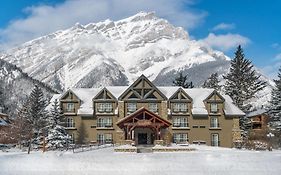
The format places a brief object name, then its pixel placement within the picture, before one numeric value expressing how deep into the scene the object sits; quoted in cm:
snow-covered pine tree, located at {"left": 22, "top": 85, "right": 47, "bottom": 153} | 5722
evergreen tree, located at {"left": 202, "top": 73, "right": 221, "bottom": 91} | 9186
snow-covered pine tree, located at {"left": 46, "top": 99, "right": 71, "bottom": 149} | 4861
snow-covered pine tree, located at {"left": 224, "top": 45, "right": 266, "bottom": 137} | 7450
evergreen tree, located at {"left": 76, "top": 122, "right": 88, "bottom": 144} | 5919
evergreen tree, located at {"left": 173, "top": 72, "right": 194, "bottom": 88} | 9112
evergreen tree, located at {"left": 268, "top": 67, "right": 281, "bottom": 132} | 5784
